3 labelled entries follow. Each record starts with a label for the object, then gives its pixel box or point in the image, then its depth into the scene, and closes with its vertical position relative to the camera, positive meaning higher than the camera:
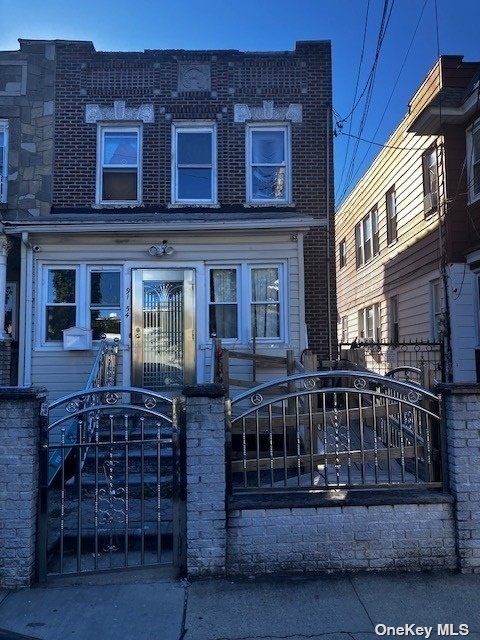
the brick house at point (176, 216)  9.24 +2.58
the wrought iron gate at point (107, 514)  4.35 -1.54
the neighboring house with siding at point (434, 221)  10.64 +3.13
